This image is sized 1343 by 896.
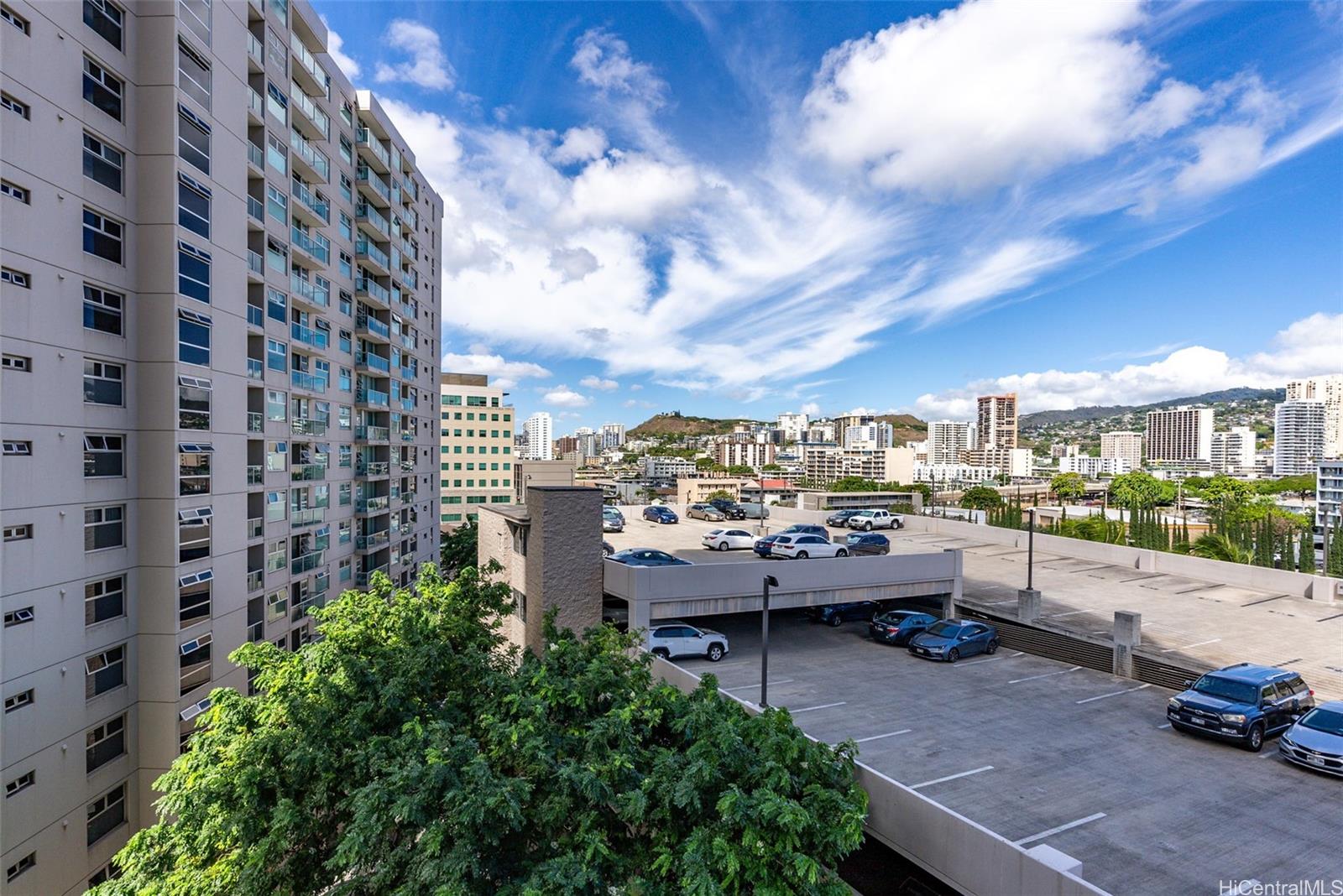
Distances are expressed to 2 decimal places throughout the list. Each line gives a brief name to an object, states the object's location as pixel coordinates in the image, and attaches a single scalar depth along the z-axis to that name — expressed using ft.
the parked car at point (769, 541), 82.79
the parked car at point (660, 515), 129.18
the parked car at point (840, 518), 129.29
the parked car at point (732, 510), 143.74
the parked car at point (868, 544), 87.71
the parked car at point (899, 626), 70.38
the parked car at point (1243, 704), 44.24
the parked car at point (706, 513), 135.03
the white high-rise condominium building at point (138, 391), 48.19
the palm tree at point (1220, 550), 135.54
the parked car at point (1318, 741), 40.06
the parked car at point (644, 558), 71.05
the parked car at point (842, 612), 79.41
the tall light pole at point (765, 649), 47.75
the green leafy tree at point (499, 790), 24.40
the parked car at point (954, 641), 65.67
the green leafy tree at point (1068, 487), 411.95
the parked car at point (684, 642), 63.67
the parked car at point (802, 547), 81.10
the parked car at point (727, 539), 92.58
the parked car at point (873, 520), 128.06
